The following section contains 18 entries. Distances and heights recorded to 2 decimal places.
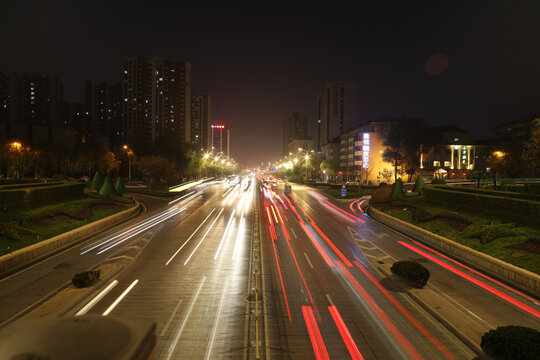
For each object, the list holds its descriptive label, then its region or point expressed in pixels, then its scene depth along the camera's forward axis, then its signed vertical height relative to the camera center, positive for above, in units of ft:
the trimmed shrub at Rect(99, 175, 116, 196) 127.85 -6.81
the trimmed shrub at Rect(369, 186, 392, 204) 130.80 -7.72
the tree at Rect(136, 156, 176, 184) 205.57 +3.70
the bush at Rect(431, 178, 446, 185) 198.30 -1.76
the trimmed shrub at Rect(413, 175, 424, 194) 169.56 -3.37
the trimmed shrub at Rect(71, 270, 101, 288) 46.57 -15.84
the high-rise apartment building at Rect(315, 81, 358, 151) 617.21 +138.96
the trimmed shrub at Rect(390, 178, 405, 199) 122.21 -5.20
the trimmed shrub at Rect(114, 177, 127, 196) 147.72 -6.89
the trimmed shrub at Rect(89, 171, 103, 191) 135.23 -4.78
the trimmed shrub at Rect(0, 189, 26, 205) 81.97 -6.90
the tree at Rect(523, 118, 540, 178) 93.76 +8.54
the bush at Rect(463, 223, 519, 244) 66.64 -11.22
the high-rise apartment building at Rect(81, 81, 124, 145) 633.20 +95.74
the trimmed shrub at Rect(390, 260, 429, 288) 48.62 -14.78
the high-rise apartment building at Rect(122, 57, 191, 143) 552.00 +137.40
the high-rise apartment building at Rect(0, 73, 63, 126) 554.87 +130.63
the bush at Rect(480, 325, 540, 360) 27.78 -14.82
